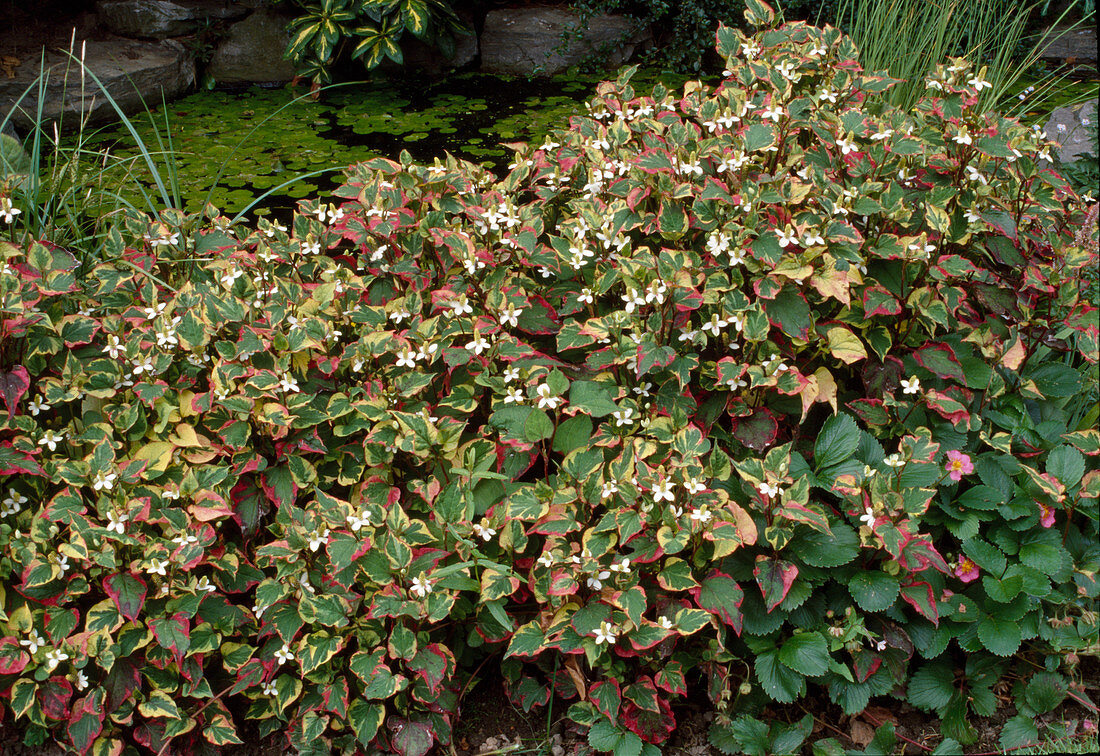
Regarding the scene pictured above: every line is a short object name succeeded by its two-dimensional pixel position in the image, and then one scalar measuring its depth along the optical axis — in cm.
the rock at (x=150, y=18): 566
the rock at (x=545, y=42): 579
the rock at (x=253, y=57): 571
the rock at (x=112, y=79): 495
